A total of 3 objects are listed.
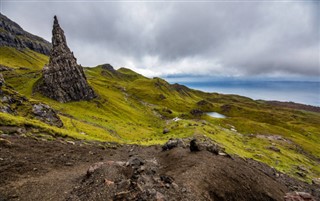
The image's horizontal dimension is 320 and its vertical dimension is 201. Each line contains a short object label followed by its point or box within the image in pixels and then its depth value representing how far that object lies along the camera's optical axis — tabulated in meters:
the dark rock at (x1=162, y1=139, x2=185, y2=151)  45.08
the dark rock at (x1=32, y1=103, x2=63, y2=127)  49.78
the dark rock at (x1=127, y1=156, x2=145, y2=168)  26.07
